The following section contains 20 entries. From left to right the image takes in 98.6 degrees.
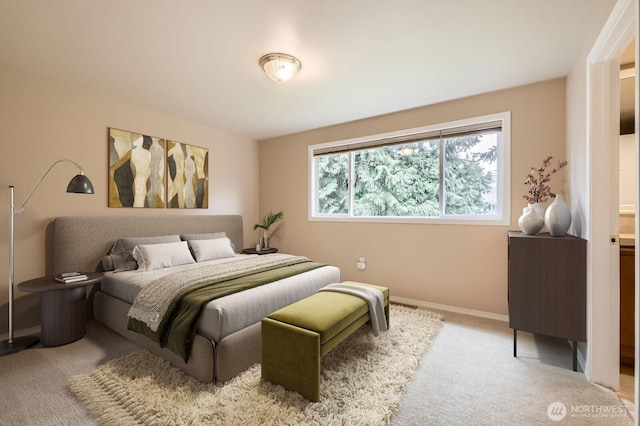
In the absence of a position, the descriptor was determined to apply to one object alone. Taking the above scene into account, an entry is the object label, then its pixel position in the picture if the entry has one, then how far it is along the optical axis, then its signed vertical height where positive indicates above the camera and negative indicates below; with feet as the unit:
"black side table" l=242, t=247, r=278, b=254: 14.53 -2.02
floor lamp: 7.89 -1.04
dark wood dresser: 6.75 -1.90
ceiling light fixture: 7.77 +4.28
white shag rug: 5.15 -3.81
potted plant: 15.38 -0.62
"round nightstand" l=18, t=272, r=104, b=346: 7.96 -2.86
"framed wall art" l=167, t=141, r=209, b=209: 12.71 +1.82
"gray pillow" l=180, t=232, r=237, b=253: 12.13 -1.04
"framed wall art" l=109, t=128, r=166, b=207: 10.91 +1.84
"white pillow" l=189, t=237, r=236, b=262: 11.51 -1.54
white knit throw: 7.00 -1.97
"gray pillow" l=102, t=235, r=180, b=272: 9.84 -1.52
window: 10.49 +1.68
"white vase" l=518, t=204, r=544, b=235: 7.91 -0.28
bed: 6.27 -2.35
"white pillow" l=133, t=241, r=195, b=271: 9.83 -1.56
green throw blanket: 6.36 -2.44
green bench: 5.61 -2.75
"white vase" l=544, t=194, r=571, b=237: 7.32 -0.19
